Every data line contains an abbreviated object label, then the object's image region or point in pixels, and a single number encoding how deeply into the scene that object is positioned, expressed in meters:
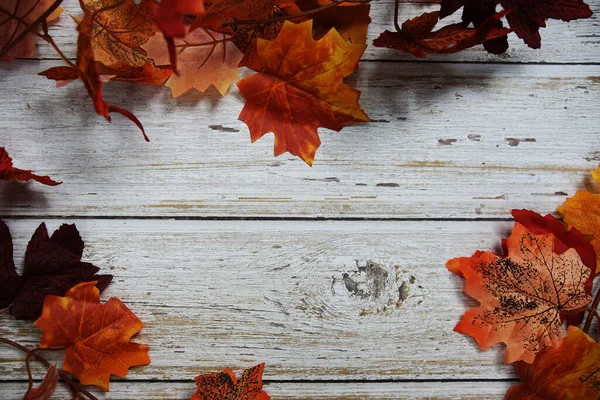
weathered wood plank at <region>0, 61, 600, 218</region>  0.74
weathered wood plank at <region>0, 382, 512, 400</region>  0.73
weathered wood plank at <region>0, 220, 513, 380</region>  0.74
